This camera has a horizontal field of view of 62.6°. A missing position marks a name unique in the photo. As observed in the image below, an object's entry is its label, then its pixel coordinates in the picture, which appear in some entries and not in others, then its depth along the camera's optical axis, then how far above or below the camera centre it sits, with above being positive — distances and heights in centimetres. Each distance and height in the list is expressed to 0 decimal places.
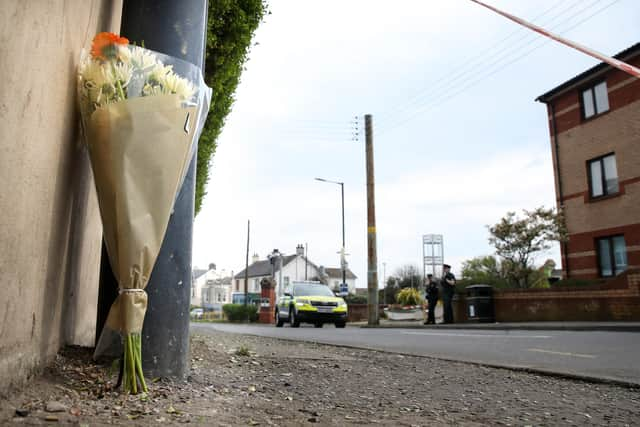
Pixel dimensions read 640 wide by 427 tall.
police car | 1923 -13
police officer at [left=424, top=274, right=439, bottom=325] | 1950 +33
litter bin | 1841 +0
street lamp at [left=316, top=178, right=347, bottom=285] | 3086 +243
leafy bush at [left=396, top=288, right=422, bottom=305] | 3192 +35
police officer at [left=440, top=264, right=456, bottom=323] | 1870 +49
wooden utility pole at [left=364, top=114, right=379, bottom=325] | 2216 +224
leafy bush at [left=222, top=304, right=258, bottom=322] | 4116 -75
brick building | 1920 +543
